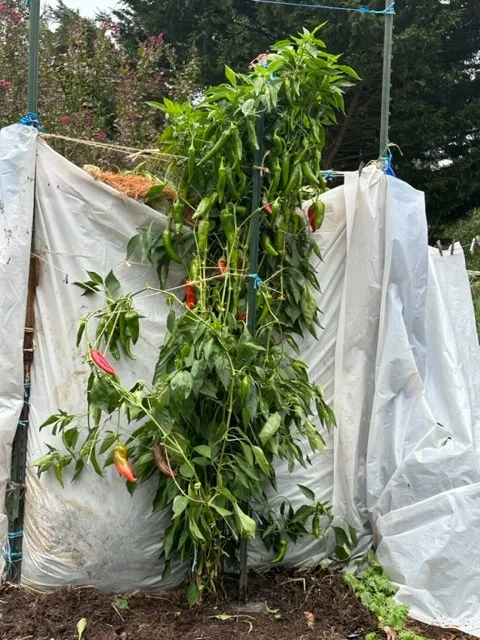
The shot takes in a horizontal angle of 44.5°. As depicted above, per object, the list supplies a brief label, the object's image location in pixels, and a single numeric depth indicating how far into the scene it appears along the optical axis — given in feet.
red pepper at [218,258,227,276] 7.77
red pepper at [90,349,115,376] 6.95
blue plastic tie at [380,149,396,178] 9.37
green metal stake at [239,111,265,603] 7.60
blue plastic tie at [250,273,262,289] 7.66
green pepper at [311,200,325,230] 8.46
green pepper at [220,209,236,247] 7.61
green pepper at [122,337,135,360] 7.72
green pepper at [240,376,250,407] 7.01
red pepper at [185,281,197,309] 7.82
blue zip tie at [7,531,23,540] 7.82
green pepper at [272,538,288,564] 8.38
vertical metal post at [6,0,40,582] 7.82
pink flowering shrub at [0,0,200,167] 13.38
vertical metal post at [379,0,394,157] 9.62
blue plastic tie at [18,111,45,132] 7.77
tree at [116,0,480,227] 21.43
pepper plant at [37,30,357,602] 7.12
